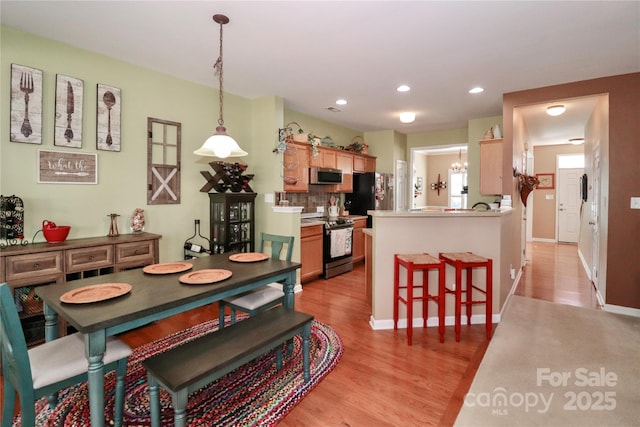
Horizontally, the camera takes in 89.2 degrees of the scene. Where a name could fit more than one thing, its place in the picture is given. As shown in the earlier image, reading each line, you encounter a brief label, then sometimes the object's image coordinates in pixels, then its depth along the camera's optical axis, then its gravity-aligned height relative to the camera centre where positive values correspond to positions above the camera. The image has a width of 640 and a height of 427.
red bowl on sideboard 2.75 -0.23
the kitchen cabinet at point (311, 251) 4.66 -0.67
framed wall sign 2.85 +0.35
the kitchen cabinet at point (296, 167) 4.75 +0.59
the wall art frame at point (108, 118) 3.17 +0.87
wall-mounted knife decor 2.92 +0.86
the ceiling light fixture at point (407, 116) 4.86 +1.37
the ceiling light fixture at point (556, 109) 4.54 +1.40
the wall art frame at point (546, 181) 8.44 +0.71
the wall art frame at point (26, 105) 2.68 +0.85
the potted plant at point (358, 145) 6.34 +1.22
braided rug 1.91 -1.24
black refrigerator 6.20 +0.26
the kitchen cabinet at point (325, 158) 5.21 +0.80
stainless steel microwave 5.16 +0.51
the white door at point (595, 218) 4.20 -0.14
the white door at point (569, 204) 8.17 +0.10
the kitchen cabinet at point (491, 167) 4.86 +0.62
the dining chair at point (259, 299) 2.58 -0.76
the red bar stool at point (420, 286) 2.88 -0.74
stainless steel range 5.04 -0.64
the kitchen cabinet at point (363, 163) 6.28 +0.88
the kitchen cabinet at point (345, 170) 5.79 +0.69
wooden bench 1.53 -0.81
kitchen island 3.26 -0.36
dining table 1.52 -0.51
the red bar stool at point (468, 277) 2.95 -0.65
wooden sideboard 2.46 -0.49
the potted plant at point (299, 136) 4.84 +1.05
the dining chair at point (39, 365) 1.45 -0.80
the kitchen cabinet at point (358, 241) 5.85 -0.63
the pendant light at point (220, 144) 2.47 +0.48
